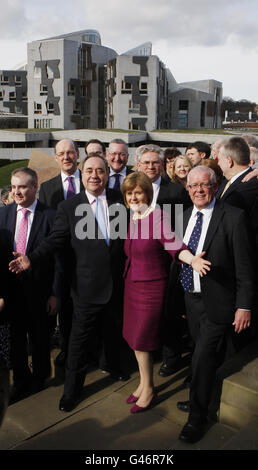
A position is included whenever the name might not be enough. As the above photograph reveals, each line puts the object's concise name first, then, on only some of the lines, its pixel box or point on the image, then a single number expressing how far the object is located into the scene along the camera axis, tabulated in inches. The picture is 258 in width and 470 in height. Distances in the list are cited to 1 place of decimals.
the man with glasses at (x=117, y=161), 198.8
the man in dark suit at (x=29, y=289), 144.7
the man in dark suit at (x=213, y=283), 115.6
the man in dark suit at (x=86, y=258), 137.0
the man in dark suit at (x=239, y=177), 138.6
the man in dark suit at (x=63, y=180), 183.6
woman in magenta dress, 126.0
